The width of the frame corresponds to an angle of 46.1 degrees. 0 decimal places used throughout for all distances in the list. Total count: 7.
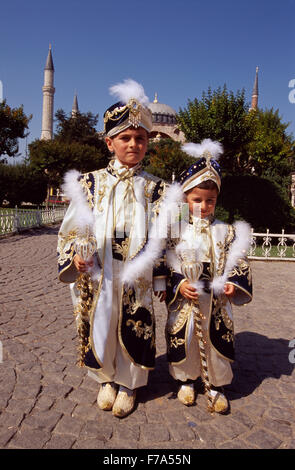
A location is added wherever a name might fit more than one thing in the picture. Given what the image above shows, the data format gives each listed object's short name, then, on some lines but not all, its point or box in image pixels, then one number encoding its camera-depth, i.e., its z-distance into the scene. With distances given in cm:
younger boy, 265
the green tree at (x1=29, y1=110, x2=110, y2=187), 2031
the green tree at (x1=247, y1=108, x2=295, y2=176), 1764
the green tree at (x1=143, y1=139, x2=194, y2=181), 2242
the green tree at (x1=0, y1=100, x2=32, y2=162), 1237
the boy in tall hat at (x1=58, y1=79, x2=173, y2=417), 254
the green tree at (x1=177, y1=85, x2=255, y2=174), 1248
